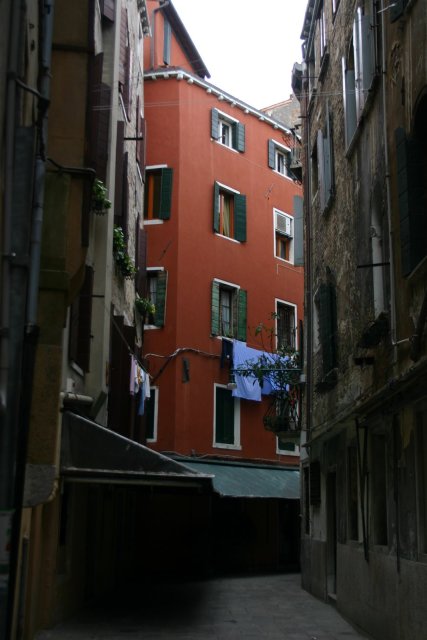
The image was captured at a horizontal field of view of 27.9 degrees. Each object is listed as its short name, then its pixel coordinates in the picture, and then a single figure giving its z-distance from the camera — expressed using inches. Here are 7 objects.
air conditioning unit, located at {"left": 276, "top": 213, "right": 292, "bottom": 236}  1142.3
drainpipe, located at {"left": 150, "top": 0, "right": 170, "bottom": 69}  1065.5
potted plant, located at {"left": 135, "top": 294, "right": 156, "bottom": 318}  757.9
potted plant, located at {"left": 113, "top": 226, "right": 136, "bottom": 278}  575.8
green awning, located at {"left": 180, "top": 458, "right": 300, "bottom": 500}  832.9
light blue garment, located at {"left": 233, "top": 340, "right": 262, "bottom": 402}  997.8
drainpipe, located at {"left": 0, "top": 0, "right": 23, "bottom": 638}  238.4
